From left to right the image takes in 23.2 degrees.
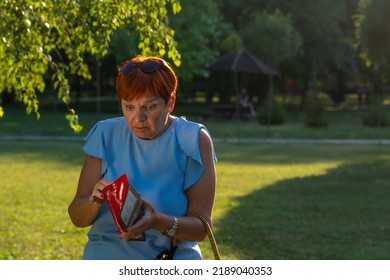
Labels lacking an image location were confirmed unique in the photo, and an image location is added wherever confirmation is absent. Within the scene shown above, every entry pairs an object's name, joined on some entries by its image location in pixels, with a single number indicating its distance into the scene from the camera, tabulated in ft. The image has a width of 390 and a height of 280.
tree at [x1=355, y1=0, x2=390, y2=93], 66.49
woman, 10.91
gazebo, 112.98
